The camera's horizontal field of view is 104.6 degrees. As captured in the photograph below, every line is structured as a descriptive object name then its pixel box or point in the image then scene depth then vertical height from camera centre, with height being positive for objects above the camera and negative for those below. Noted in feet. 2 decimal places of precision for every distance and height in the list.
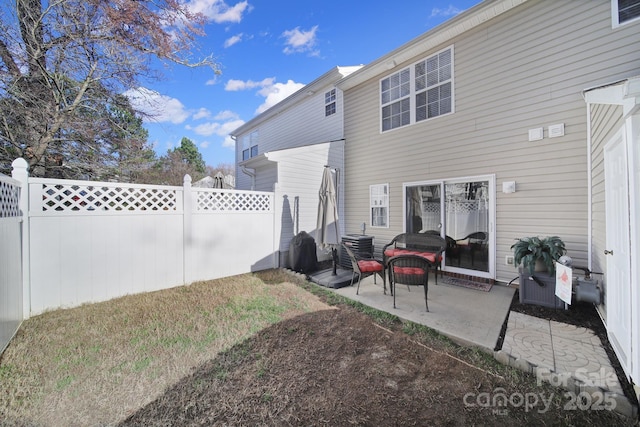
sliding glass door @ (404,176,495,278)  16.63 -0.35
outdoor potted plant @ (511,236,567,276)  12.45 -2.09
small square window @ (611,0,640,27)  11.82 +9.83
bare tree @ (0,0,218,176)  16.99 +11.46
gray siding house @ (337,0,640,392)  8.56 +4.28
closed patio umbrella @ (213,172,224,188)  22.91 +3.08
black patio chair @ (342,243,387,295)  15.42 -3.48
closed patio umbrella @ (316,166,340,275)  20.08 +0.23
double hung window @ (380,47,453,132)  18.60 +9.99
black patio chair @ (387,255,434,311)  12.44 -2.93
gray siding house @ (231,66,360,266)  22.34 +5.70
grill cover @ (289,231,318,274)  20.33 -3.38
